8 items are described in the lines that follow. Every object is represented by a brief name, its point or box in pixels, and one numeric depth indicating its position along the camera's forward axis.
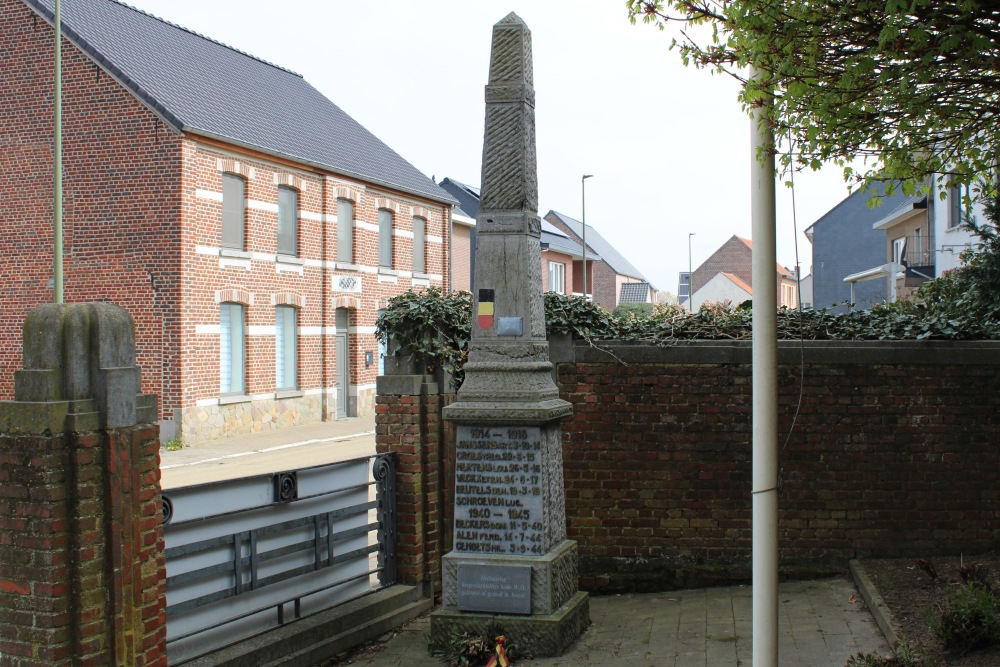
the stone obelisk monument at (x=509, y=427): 7.18
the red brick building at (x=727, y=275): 91.19
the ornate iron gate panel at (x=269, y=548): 6.07
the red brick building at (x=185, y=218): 23.28
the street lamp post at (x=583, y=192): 48.56
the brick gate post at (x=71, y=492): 4.58
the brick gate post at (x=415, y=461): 8.50
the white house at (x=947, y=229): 27.88
